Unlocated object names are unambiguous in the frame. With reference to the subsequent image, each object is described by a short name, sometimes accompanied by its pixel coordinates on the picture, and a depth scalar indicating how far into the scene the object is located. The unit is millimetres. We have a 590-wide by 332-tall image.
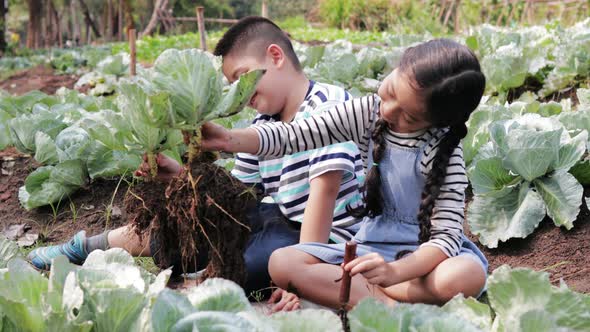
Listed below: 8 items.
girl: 2203
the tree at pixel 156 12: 20877
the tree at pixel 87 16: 28109
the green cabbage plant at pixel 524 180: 3105
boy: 2600
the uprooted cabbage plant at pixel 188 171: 2057
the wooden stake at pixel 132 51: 6391
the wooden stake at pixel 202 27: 6306
